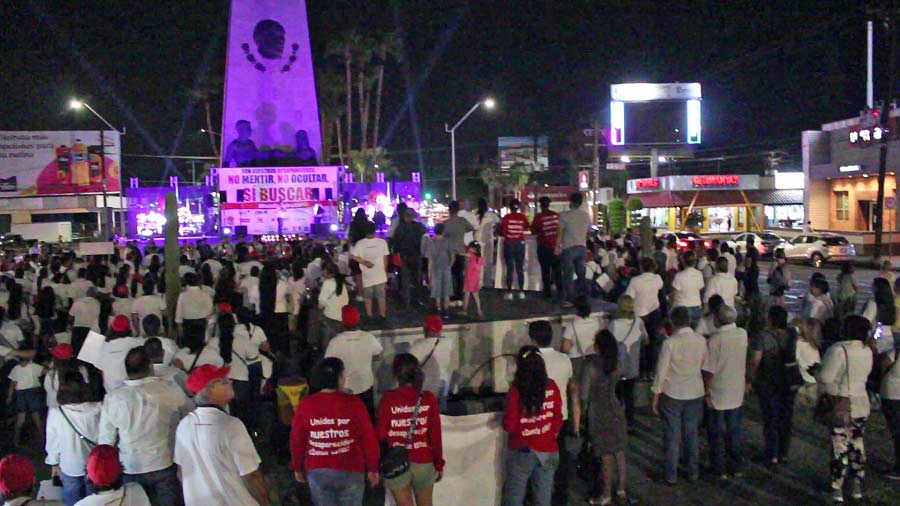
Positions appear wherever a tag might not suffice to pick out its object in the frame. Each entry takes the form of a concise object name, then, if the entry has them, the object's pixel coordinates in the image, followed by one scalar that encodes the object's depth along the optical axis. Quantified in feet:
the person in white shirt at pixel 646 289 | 33.99
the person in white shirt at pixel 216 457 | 15.06
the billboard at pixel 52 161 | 171.32
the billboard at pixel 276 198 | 110.32
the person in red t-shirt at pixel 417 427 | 17.65
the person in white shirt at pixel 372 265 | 34.12
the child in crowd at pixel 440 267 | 35.45
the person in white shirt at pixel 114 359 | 24.13
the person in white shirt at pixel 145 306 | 33.63
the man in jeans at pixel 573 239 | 35.96
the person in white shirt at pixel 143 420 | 17.52
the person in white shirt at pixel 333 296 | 33.06
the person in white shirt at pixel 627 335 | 28.58
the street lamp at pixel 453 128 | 98.12
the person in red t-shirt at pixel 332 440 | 16.20
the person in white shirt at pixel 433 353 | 24.40
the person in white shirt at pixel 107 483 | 13.08
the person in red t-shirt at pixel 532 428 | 18.53
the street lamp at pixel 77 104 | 96.78
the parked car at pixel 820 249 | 107.04
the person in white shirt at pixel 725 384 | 24.54
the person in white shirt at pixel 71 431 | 18.49
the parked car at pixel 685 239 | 102.74
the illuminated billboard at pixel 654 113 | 216.95
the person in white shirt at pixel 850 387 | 22.08
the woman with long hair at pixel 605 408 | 22.53
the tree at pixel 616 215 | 130.94
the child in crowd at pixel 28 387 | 28.89
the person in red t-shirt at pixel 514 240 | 38.45
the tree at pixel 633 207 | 157.78
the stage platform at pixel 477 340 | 32.73
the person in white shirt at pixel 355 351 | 24.47
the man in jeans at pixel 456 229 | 36.40
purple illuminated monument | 120.16
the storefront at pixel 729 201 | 176.35
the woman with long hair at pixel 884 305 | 33.86
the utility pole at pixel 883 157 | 98.53
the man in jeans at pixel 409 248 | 37.47
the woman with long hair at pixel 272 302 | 37.78
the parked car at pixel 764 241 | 115.24
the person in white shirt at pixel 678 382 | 23.84
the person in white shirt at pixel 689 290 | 35.61
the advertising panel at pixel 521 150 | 328.29
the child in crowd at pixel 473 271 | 35.55
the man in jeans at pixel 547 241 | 37.60
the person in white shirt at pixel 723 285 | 35.47
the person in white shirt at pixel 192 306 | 33.42
